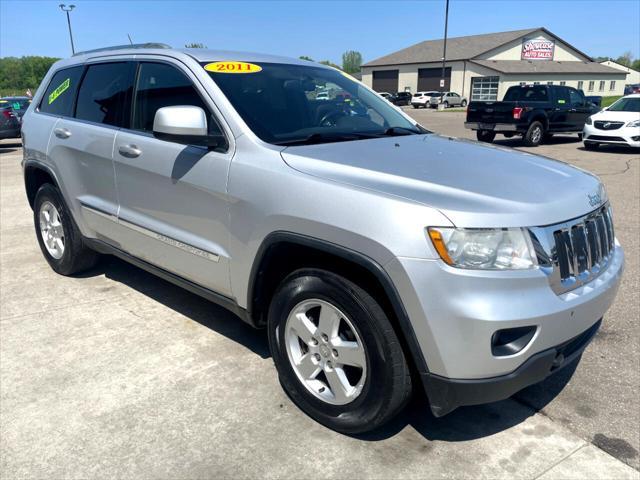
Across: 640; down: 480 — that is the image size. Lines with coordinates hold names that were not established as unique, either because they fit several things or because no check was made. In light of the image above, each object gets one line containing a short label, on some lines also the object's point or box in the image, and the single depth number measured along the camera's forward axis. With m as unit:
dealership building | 56.12
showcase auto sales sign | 61.97
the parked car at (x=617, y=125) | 14.04
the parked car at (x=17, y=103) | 16.52
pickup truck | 15.18
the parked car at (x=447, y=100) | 49.03
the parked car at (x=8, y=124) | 15.34
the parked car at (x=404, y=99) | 51.56
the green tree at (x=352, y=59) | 165.96
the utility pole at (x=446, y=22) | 49.41
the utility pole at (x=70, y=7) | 41.67
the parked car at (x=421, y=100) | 49.59
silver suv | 2.21
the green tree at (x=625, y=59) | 131.68
